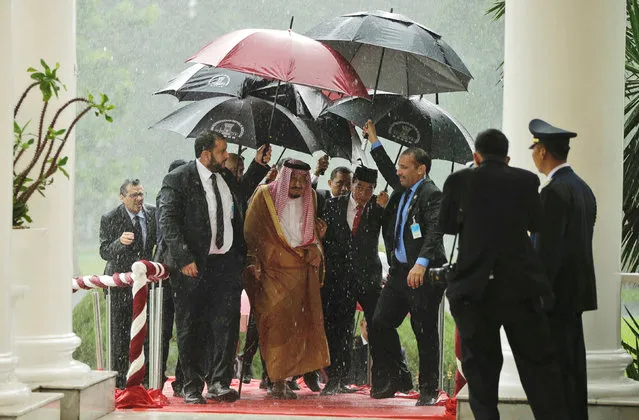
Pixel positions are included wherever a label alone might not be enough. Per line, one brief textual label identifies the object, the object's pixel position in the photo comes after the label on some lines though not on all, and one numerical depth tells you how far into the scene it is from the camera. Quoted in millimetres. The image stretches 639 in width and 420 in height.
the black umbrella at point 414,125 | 19484
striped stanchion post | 16781
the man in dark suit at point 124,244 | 20453
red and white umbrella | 17203
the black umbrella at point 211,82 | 19422
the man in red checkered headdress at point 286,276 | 18047
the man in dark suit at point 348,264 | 18687
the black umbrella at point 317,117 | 20047
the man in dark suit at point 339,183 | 19094
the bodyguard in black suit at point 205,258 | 17391
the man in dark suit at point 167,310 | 18969
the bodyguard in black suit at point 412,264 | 17578
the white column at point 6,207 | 13023
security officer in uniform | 12383
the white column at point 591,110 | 14094
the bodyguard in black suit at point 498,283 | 12062
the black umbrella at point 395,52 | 18766
